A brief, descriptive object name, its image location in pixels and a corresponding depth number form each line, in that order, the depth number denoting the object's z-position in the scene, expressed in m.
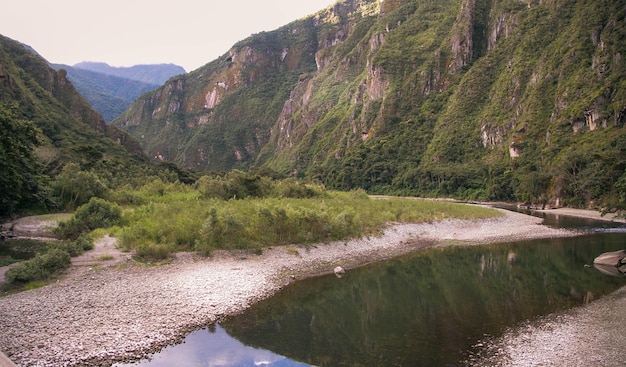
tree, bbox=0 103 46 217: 35.25
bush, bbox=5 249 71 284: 22.12
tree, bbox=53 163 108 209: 48.53
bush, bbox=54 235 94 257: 27.41
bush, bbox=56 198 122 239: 35.81
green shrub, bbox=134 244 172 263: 27.94
